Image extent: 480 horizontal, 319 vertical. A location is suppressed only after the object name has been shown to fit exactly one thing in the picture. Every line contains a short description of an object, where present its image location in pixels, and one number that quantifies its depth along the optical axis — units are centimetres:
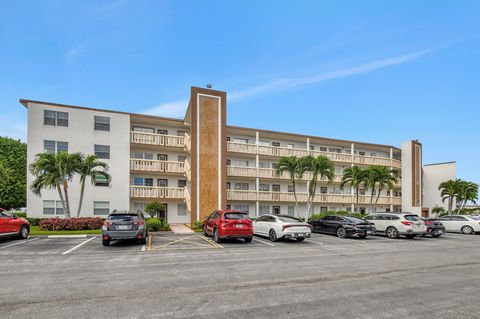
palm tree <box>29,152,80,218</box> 2016
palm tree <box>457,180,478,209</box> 3744
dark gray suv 1370
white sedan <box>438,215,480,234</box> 2426
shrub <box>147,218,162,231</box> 2049
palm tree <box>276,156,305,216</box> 2825
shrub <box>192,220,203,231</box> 2241
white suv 1947
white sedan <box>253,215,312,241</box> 1600
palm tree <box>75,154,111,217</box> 2116
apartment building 2458
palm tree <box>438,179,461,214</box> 3731
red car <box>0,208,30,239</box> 1488
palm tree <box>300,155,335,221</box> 2822
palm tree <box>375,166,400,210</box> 3203
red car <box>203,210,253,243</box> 1527
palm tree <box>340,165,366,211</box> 3247
